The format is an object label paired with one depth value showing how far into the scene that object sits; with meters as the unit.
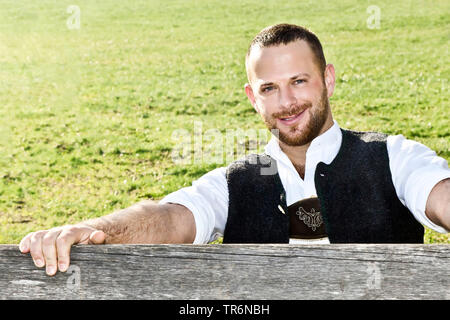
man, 1.79
